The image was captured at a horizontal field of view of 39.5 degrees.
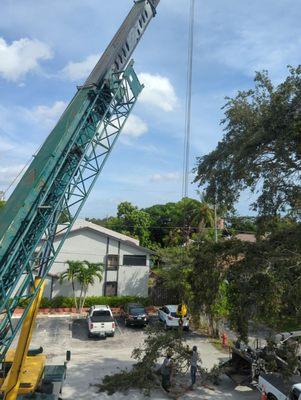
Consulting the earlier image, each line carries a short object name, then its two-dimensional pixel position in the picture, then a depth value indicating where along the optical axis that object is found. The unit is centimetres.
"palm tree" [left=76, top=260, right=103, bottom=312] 3253
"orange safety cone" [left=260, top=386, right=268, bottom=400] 1438
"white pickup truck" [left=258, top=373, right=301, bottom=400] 1296
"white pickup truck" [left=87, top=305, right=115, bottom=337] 2492
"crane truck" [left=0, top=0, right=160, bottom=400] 1203
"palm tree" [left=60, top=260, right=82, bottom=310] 3266
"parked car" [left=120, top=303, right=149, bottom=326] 2814
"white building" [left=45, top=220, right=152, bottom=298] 3497
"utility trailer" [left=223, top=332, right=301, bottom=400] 1361
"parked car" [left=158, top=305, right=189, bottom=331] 2699
